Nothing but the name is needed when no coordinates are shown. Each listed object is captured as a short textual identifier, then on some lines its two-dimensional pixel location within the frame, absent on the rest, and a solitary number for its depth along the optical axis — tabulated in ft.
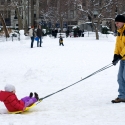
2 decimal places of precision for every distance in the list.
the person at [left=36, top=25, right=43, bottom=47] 161.32
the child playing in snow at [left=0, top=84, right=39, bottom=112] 39.89
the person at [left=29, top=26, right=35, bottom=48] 159.16
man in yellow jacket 42.36
